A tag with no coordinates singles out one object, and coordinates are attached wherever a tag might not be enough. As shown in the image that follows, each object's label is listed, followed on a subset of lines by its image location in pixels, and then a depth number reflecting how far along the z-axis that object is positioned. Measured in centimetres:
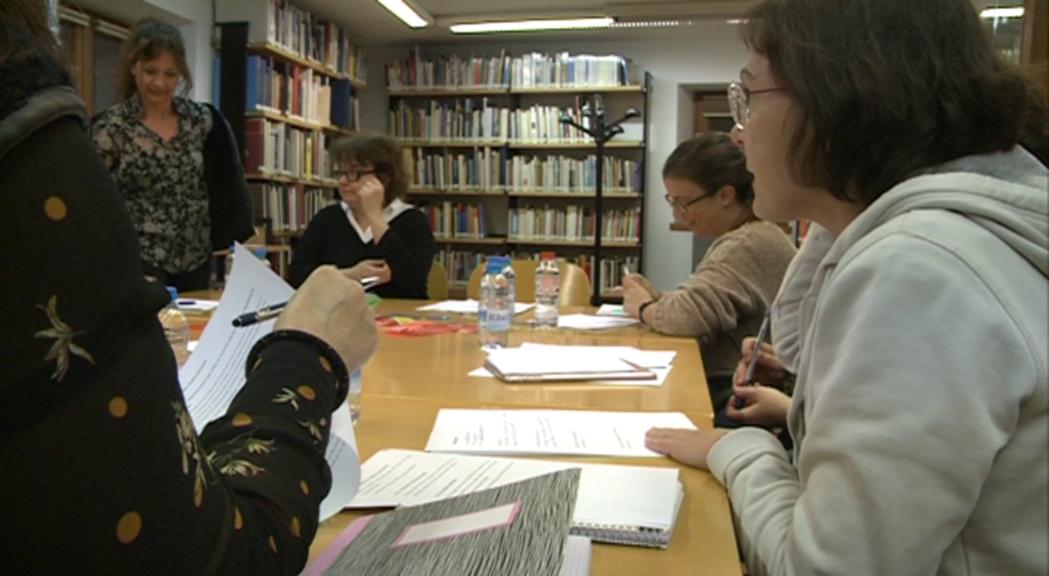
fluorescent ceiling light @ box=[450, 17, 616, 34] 560
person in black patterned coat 39
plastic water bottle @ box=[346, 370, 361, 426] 116
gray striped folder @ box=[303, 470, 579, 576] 59
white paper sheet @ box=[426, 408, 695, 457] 102
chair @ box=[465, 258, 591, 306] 306
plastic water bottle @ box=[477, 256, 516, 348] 194
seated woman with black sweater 299
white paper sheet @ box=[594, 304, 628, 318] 240
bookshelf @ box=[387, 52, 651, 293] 616
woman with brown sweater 200
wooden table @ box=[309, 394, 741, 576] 69
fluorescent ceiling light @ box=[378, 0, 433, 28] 511
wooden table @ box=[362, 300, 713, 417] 131
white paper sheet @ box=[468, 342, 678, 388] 146
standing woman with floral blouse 255
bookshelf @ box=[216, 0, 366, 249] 488
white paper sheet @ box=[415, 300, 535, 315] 242
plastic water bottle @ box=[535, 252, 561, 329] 221
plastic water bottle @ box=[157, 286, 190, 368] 139
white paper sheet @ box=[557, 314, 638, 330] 215
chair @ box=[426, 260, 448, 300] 353
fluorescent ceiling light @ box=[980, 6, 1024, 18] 181
